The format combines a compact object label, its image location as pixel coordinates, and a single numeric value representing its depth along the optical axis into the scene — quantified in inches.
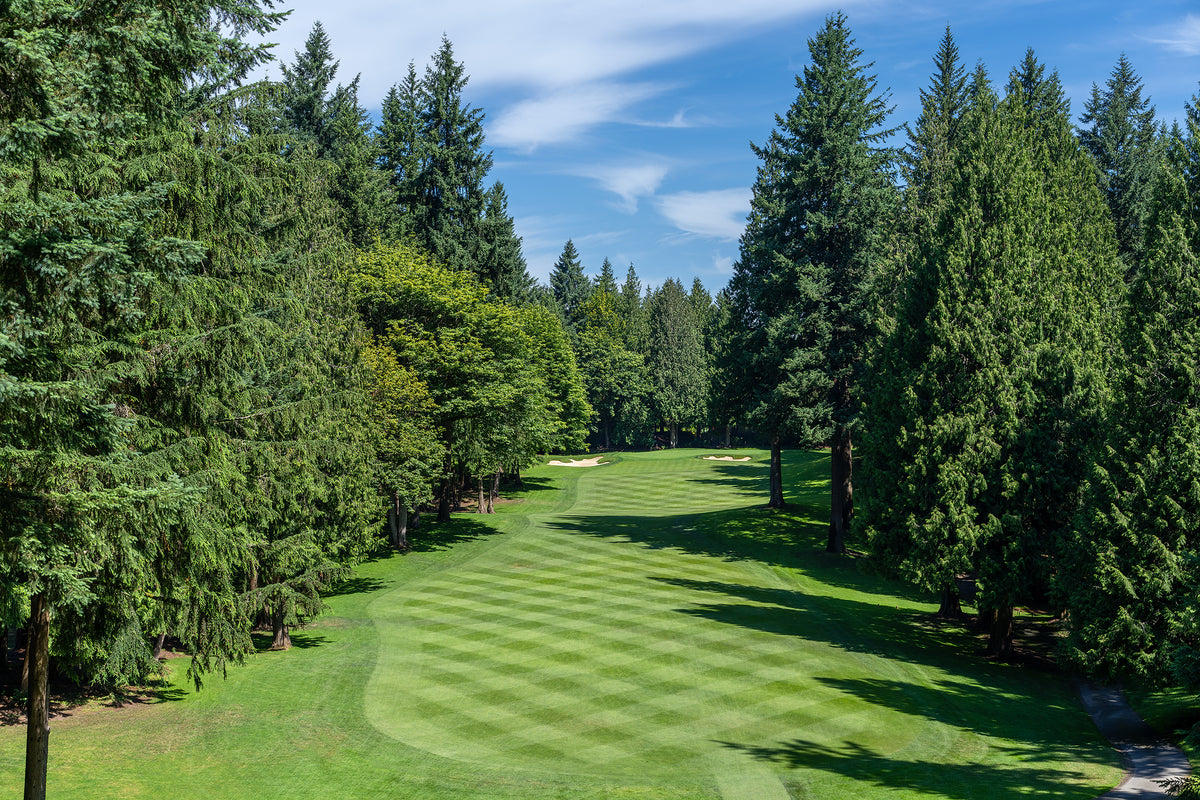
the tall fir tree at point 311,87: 2177.7
